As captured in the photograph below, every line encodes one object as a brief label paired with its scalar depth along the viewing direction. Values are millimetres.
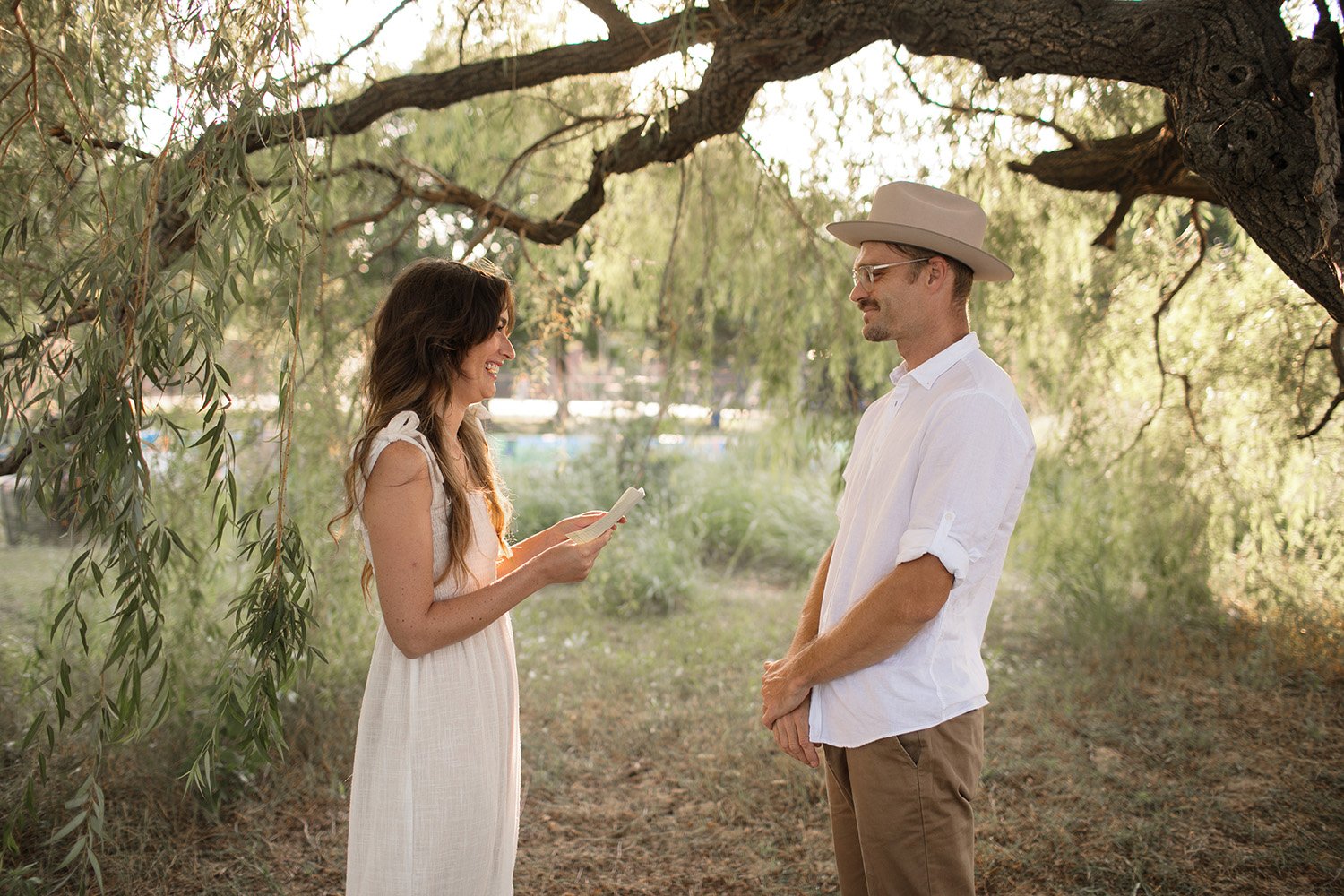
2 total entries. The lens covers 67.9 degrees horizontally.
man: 1850
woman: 1897
